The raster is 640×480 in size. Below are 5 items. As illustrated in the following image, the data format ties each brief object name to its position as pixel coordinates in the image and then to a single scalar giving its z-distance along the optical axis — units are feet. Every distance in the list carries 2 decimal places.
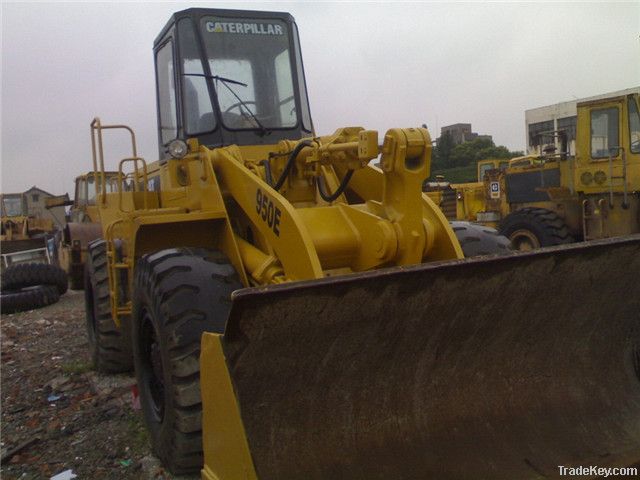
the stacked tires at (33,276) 39.17
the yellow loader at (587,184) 33.68
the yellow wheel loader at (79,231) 39.17
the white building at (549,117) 136.36
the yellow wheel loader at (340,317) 9.36
